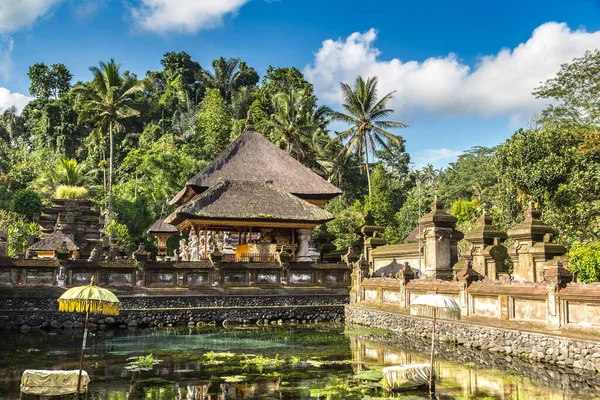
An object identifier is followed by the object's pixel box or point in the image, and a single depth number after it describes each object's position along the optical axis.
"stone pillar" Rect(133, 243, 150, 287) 21.98
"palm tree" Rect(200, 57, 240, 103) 74.69
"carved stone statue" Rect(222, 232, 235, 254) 30.81
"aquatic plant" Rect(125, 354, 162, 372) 13.12
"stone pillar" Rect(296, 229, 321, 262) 28.12
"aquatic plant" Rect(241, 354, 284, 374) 13.43
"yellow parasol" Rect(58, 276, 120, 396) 9.80
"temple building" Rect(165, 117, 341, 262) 25.67
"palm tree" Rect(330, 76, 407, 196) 48.09
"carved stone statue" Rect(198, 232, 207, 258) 30.54
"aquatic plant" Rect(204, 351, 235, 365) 13.95
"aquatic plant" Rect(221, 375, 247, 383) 11.84
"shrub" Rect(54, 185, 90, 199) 40.72
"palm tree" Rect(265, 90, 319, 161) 50.84
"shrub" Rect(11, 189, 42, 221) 49.19
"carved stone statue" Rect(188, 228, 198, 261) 30.71
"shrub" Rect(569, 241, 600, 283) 18.03
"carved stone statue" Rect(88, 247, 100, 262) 22.42
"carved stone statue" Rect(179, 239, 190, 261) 34.72
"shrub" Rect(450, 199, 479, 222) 44.50
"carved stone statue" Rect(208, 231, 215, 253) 29.75
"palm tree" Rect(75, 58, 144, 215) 48.12
